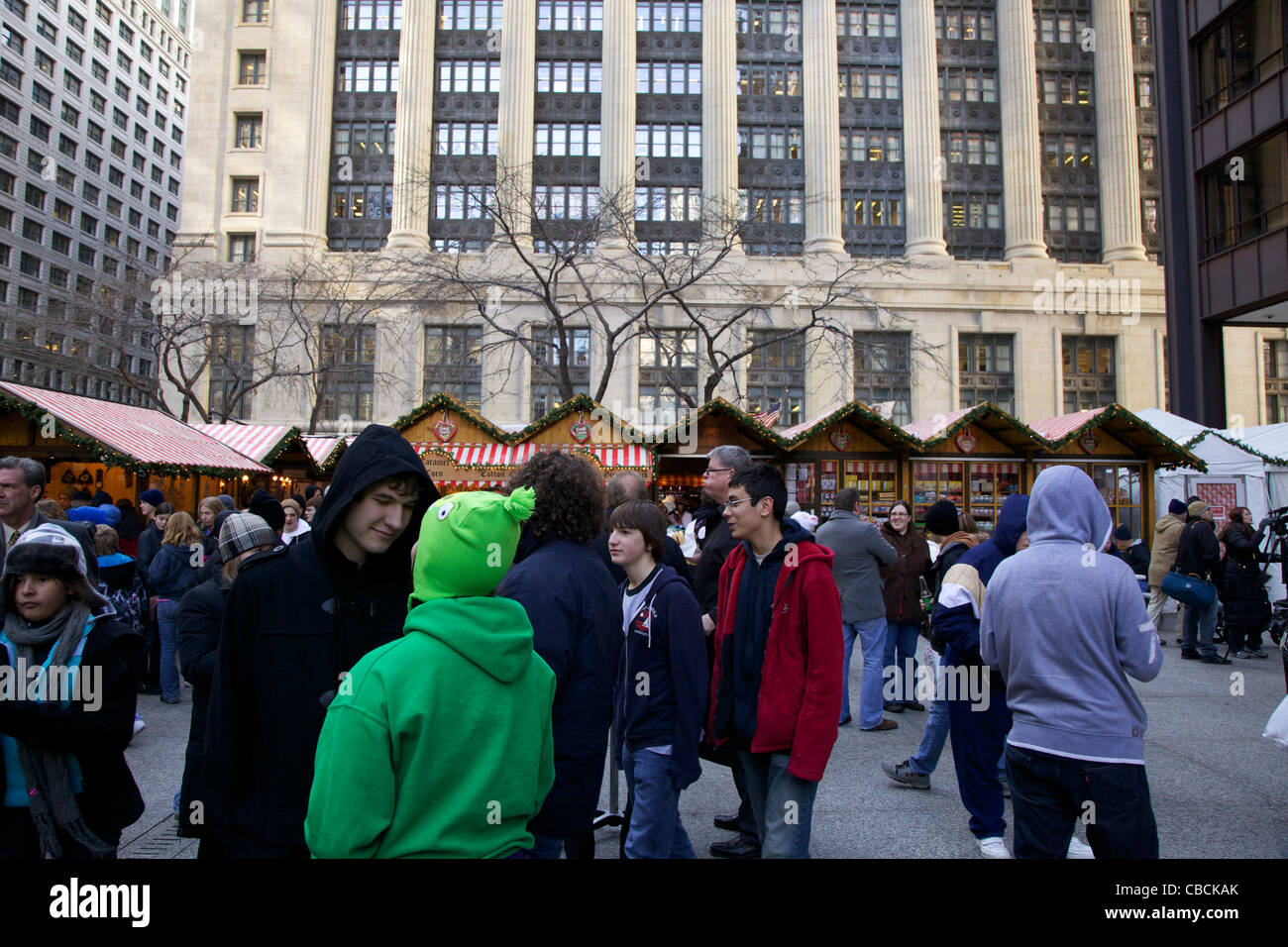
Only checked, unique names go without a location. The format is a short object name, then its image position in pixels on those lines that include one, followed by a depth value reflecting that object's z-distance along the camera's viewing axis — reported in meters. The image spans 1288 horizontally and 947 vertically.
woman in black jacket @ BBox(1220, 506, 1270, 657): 10.93
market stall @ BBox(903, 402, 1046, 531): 18.73
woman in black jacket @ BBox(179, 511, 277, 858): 3.79
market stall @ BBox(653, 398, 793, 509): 18.34
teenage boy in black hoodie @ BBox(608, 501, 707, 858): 3.59
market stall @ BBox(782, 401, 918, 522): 18.84
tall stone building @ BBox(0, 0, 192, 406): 64.44
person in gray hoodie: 2.95
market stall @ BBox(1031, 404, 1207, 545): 17.75
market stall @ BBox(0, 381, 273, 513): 11.75
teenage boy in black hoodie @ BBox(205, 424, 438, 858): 2.19
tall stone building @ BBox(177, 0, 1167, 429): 35.53
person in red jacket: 3.40
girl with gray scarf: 2.85
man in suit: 5.44
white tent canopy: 17.59
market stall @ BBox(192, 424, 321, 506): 17.62
